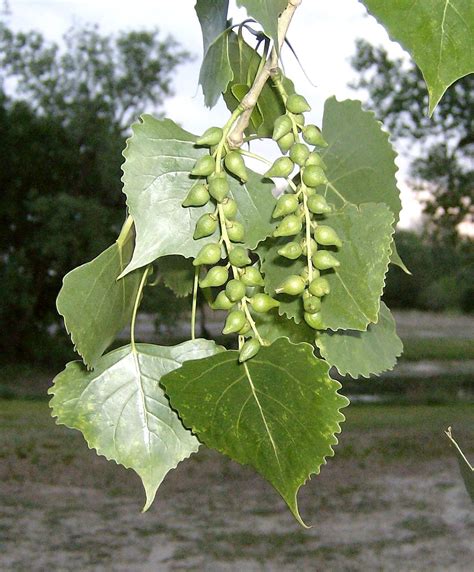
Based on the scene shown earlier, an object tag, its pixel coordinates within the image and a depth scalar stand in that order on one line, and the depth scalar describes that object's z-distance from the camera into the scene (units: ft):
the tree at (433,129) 26.96
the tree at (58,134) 31.60
